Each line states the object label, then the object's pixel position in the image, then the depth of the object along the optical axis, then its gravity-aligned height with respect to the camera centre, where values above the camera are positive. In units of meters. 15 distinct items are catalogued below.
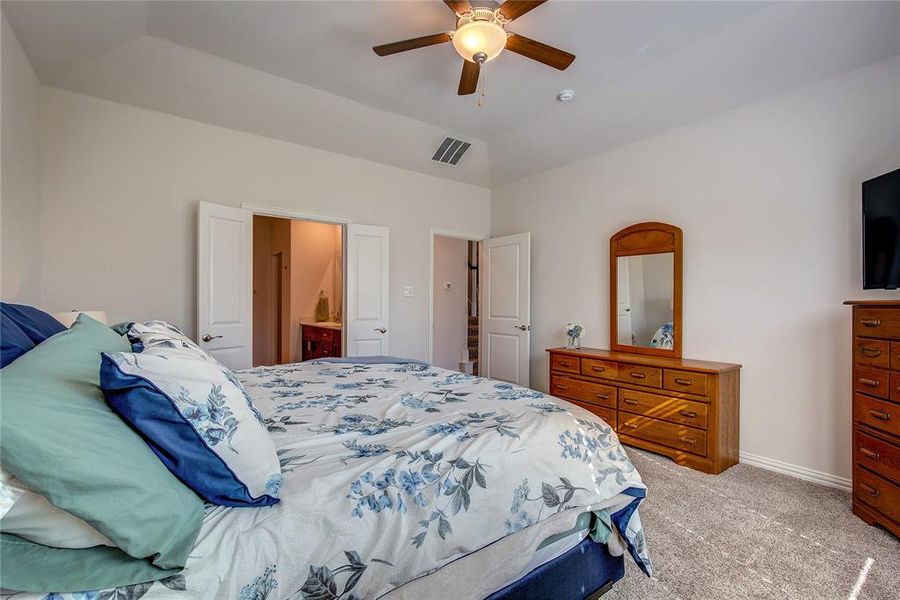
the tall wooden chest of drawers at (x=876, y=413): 2.00 -0.57
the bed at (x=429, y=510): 0.91 -0.56
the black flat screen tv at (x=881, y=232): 2.23 +0.41
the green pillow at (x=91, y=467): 0.69 -0.31
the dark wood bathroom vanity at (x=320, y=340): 5.01 -0.54
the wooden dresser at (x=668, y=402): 2.86 -0.79
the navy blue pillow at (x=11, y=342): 1.15 -0.13
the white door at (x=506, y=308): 4.65 -0.08
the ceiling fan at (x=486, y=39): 2.10 +1.47
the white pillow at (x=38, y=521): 0.69 -0.40
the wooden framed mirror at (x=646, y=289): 3.44 +0.11
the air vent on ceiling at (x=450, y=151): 4.38 +1.66
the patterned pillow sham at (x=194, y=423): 0.88 -0.29
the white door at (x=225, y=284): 3.25 +0.13
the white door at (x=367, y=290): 4.15 +0.10
